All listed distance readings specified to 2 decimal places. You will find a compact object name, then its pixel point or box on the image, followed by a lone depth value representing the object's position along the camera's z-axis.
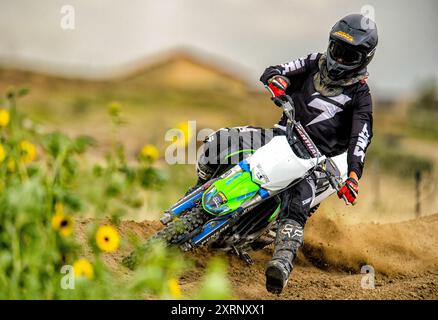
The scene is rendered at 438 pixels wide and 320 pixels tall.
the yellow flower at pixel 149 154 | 8.91
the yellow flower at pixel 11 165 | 8.96
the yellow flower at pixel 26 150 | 8.89
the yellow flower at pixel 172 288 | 7.84
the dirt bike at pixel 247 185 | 13.05
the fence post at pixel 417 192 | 25.66
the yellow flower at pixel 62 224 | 8.32
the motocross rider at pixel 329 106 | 13.34
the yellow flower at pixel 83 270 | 8.32
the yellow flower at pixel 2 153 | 8.65
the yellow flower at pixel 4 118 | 8.93
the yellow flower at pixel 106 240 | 8.14
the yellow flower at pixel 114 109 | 9.52
